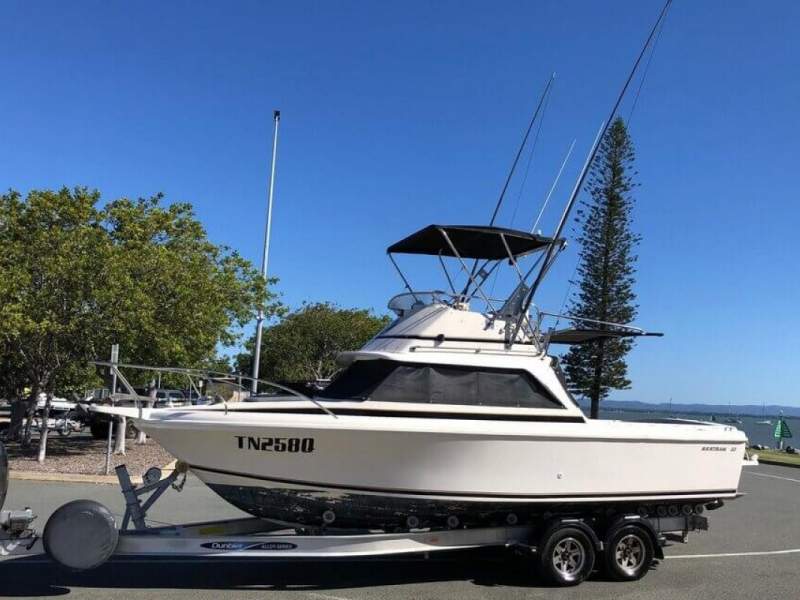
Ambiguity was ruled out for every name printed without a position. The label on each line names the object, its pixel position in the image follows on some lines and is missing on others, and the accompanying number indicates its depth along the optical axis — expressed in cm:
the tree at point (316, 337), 3697
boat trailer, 561
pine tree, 3167
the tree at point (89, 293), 1341
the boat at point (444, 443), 614
